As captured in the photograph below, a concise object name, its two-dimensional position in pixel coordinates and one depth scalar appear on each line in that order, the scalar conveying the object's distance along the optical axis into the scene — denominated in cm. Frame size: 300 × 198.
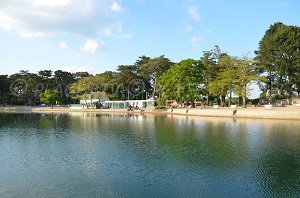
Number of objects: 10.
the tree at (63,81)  10554
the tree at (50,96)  9377
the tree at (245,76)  5825
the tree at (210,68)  6694
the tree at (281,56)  5822
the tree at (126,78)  9200
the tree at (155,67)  8719
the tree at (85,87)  8769
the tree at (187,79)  6328
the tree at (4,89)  10294
